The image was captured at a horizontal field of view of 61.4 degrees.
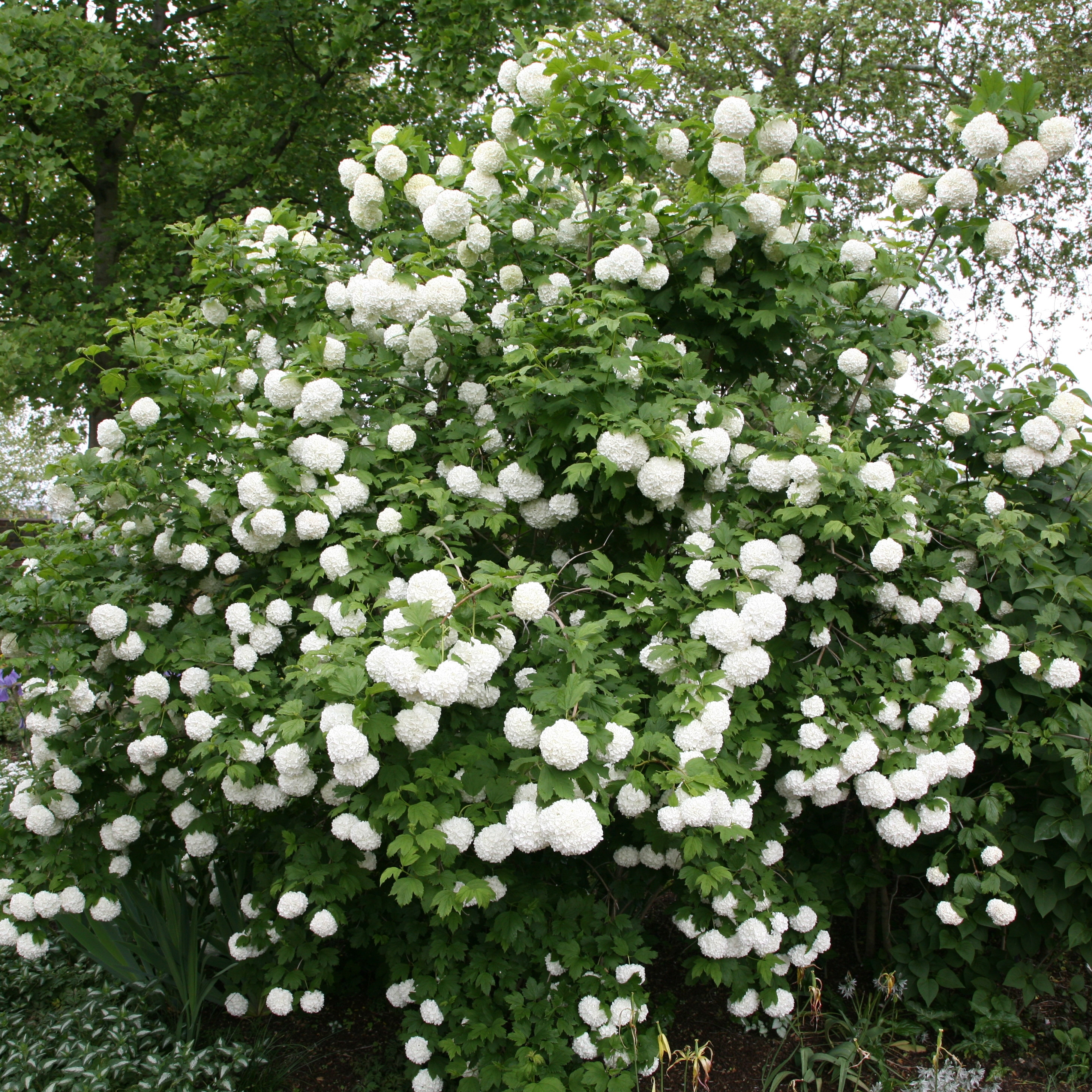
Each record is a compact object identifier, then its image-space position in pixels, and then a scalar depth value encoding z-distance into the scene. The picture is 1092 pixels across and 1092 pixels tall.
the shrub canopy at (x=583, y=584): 2.81
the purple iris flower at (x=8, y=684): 5.03
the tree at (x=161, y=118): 7.18
